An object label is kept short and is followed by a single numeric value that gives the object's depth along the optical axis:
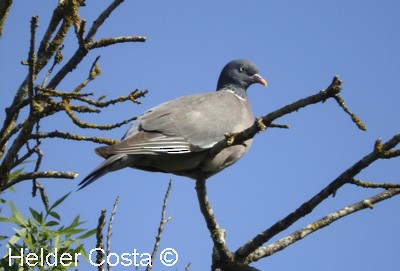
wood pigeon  8.21
